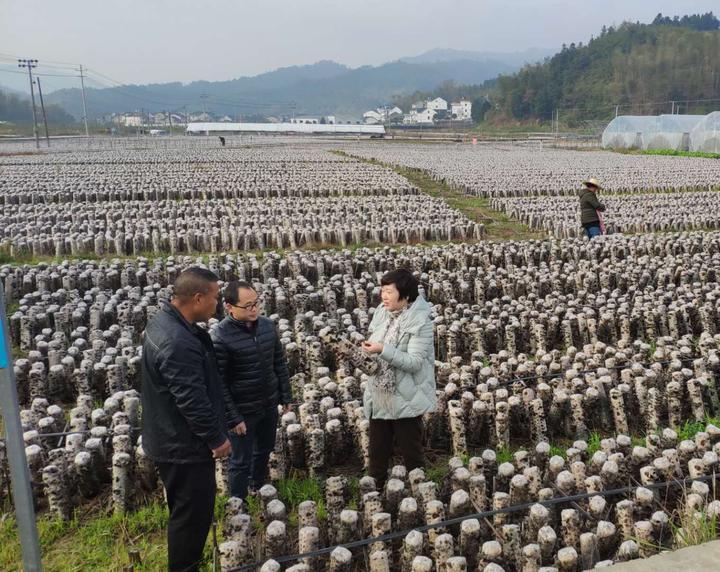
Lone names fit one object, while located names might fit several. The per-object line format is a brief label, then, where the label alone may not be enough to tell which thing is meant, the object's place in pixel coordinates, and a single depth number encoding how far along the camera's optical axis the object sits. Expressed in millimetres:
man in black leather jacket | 3330
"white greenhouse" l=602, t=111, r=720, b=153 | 40844
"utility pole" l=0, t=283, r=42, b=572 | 3014
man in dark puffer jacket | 4121
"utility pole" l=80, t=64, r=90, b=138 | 68788
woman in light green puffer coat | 4207
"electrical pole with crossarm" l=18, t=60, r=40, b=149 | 53306
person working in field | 12148
